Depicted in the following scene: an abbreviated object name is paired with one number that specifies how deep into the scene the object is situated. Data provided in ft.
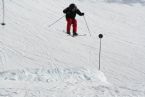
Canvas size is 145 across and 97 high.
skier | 103.60
